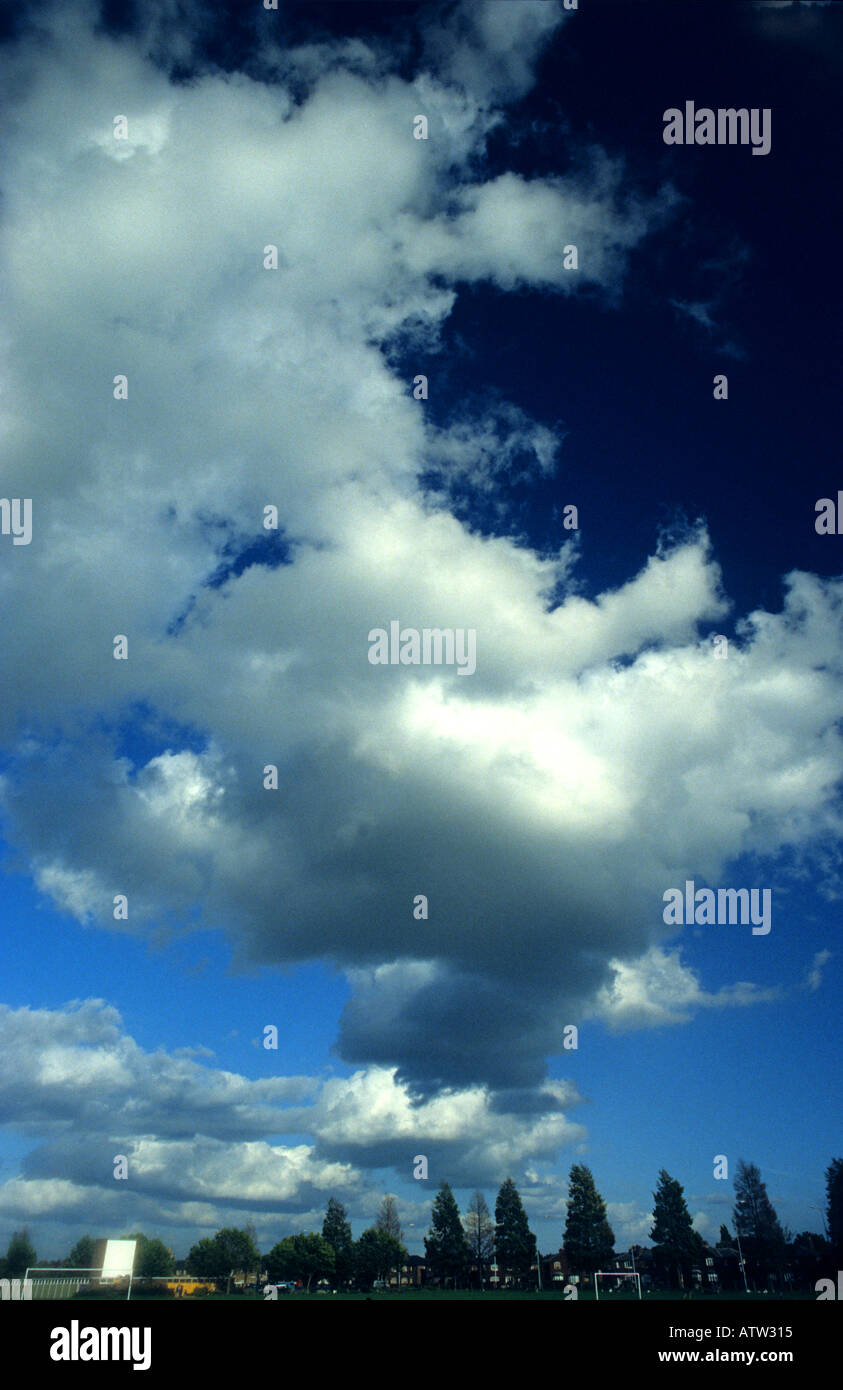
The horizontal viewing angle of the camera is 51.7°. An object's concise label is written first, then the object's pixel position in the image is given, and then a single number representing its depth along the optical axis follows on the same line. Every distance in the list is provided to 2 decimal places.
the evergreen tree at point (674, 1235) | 109.19
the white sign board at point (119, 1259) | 62.19
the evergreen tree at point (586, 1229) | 108.12
